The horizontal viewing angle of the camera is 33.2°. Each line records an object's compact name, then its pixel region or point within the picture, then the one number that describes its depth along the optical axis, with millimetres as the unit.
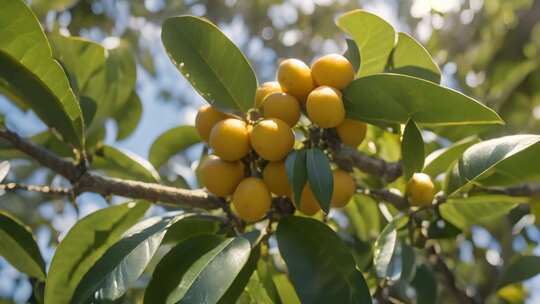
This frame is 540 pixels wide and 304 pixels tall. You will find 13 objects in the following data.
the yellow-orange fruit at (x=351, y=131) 580
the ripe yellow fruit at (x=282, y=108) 553
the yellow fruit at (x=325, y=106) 541
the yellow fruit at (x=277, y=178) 555
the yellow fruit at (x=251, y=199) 543
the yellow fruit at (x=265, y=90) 577
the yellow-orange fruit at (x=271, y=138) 535
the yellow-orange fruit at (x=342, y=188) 567
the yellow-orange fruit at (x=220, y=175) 563
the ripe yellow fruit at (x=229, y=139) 546
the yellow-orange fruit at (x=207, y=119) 584
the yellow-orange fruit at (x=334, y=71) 552
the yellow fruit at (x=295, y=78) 561
